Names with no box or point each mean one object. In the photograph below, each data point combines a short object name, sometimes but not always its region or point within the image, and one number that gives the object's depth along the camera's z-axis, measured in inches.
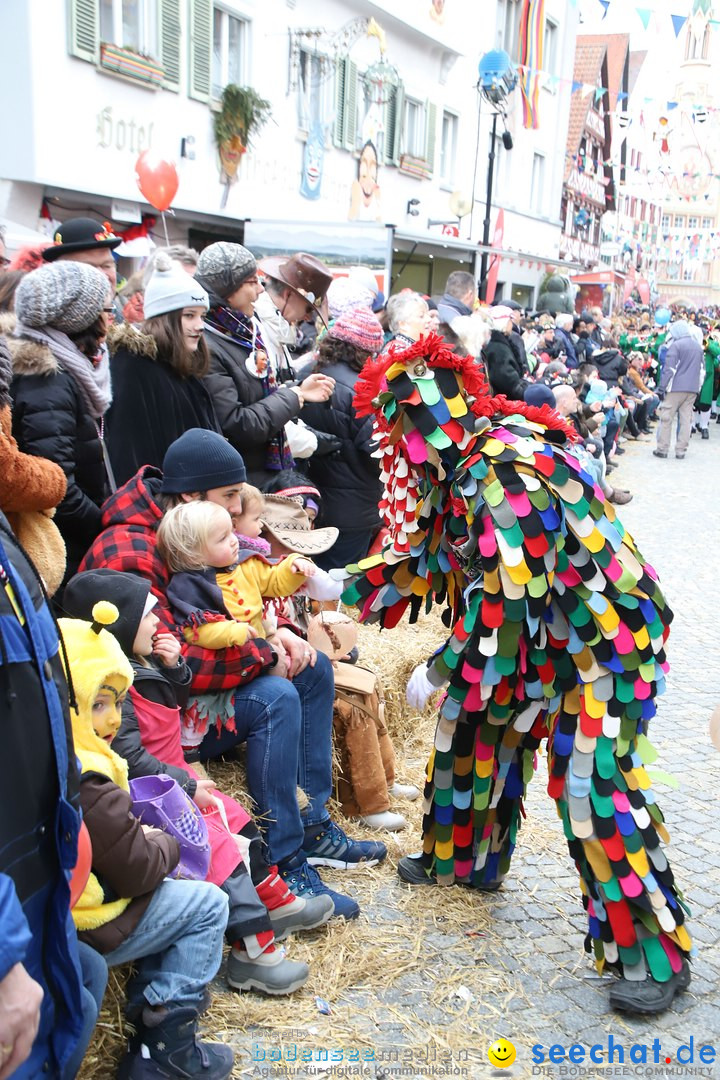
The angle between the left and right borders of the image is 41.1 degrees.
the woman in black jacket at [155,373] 133.1
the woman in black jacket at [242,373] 148.5
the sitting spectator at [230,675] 109.3
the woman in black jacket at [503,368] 317.7
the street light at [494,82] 551.2
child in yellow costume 75.9
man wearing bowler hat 145.8
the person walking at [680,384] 500.1
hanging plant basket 454.9
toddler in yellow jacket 107.7
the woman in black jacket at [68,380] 113.0
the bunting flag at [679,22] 547.5
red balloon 341.7
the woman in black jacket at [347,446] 177.0
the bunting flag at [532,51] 790.0
